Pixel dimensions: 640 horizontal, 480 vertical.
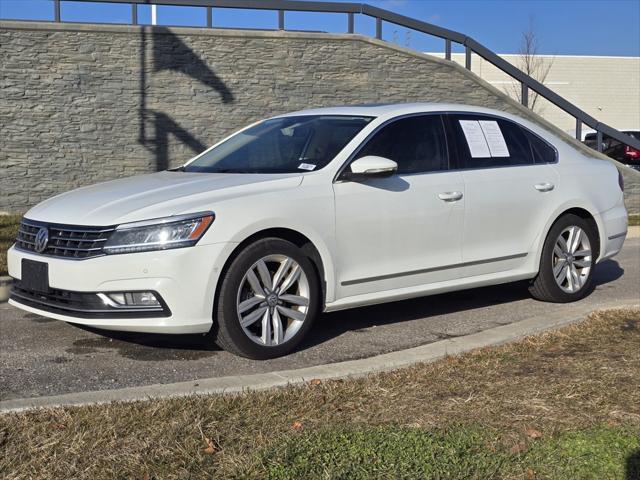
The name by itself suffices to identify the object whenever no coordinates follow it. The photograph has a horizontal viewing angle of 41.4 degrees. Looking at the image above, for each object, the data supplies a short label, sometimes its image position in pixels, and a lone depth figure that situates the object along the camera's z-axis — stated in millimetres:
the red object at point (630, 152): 22045
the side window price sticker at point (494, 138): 6660
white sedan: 4992
